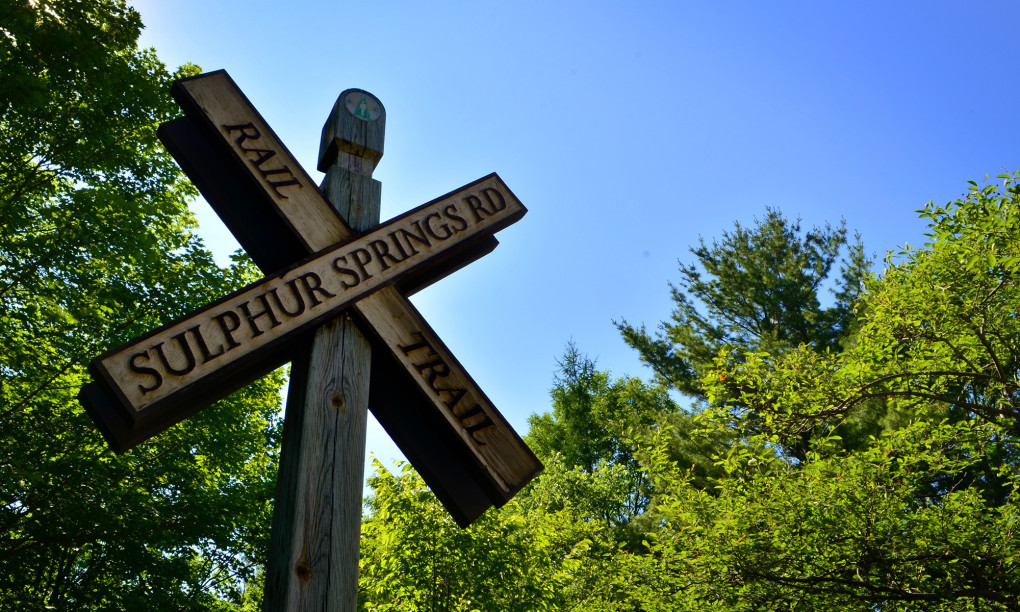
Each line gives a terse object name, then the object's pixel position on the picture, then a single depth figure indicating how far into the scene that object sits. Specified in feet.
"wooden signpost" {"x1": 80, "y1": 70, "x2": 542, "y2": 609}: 5.55
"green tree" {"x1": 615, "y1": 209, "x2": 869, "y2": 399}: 63.21
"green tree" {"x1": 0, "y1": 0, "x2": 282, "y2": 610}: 24.76
